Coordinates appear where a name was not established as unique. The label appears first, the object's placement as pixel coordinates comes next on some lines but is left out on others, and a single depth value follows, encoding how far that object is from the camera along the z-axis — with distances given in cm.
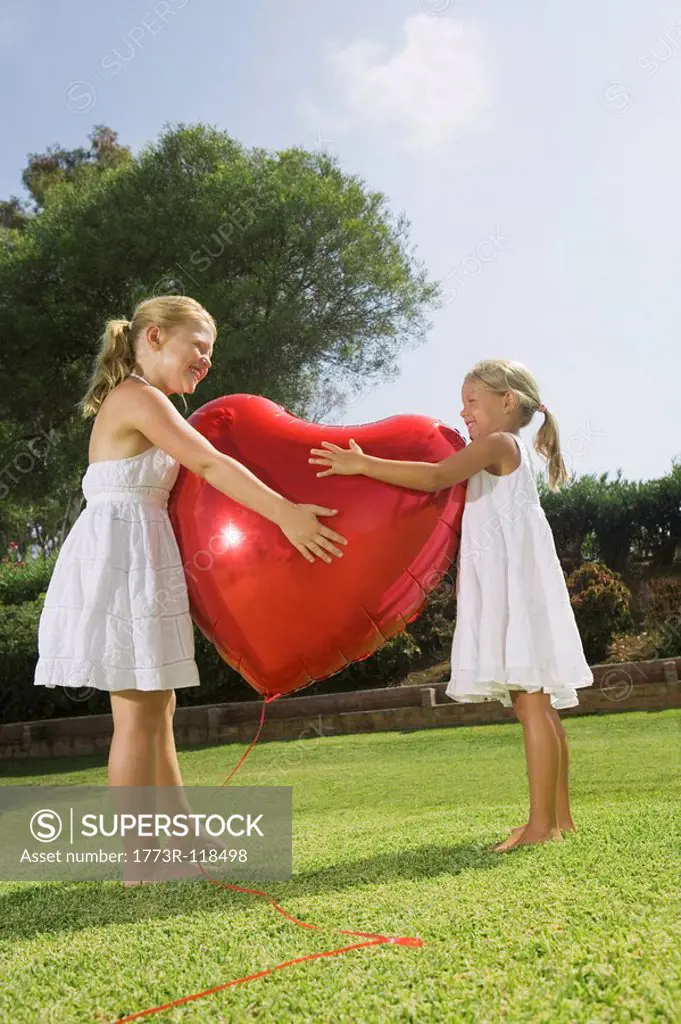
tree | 1464
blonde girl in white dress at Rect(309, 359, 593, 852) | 345
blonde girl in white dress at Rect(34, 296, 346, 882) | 325
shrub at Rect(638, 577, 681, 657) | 1178
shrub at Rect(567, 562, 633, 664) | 1194
